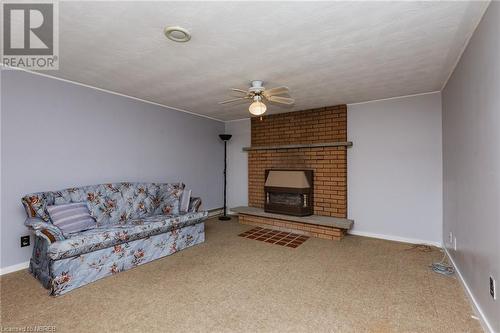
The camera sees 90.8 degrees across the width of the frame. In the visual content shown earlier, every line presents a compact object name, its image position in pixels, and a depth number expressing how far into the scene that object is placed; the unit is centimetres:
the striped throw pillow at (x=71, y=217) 268
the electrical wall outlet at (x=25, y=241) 281
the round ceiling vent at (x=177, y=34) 192
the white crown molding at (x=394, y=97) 360
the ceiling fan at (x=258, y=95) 302
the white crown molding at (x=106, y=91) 283
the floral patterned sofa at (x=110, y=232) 235
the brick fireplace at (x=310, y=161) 432
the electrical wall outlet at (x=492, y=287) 161
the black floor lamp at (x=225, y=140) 537
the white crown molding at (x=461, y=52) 185
